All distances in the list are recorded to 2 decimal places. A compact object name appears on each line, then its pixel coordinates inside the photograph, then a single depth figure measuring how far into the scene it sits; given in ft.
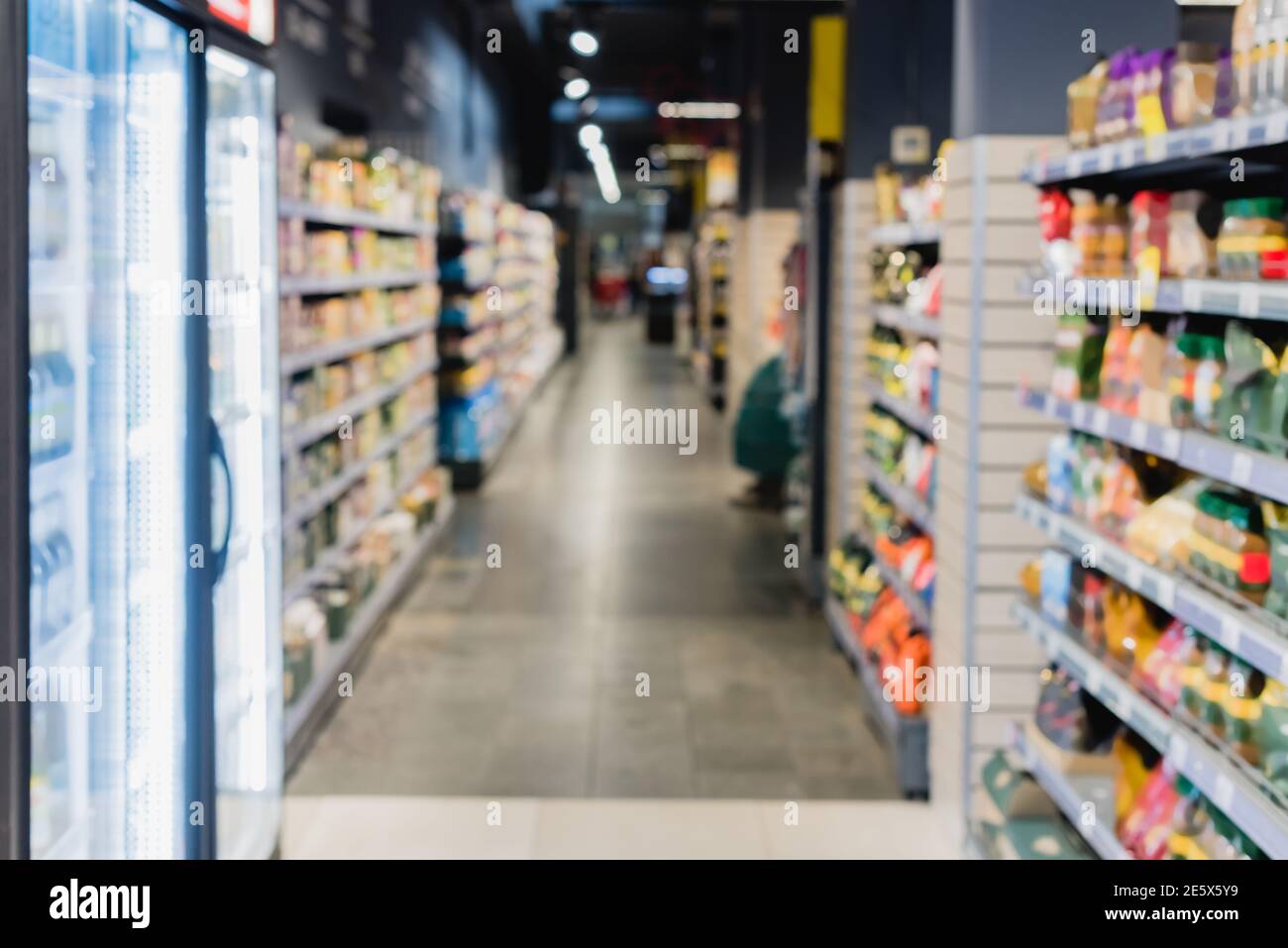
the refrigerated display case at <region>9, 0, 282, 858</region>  9.90
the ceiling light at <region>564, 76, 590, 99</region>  47.91
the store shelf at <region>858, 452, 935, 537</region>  18.71
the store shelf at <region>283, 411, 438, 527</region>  20.76
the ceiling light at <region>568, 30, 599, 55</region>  39.96
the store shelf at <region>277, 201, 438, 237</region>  20.39
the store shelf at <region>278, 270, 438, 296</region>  20.64
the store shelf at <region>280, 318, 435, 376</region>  20.63
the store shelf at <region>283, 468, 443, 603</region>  20.86
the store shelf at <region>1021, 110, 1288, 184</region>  9.07
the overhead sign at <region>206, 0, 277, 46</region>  12.11
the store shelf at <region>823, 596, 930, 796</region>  17.79
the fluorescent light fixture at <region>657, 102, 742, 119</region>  77.61
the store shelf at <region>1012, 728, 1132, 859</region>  11.98
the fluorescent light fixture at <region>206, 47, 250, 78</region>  12.57
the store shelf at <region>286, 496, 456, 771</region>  19.26
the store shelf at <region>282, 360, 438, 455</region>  20.40
